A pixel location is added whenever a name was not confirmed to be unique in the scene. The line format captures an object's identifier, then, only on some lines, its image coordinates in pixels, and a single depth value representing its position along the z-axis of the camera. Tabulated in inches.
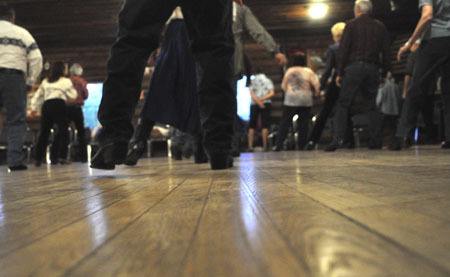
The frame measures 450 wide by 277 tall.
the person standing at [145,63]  75.9
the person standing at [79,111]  240.5
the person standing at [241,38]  131.7
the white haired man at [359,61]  191.3
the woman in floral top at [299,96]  257.4
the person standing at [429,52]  151.1
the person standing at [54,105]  212.7
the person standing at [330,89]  215.8
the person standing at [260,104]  312.8
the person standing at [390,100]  327.6
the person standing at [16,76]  155.3
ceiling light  364.8
